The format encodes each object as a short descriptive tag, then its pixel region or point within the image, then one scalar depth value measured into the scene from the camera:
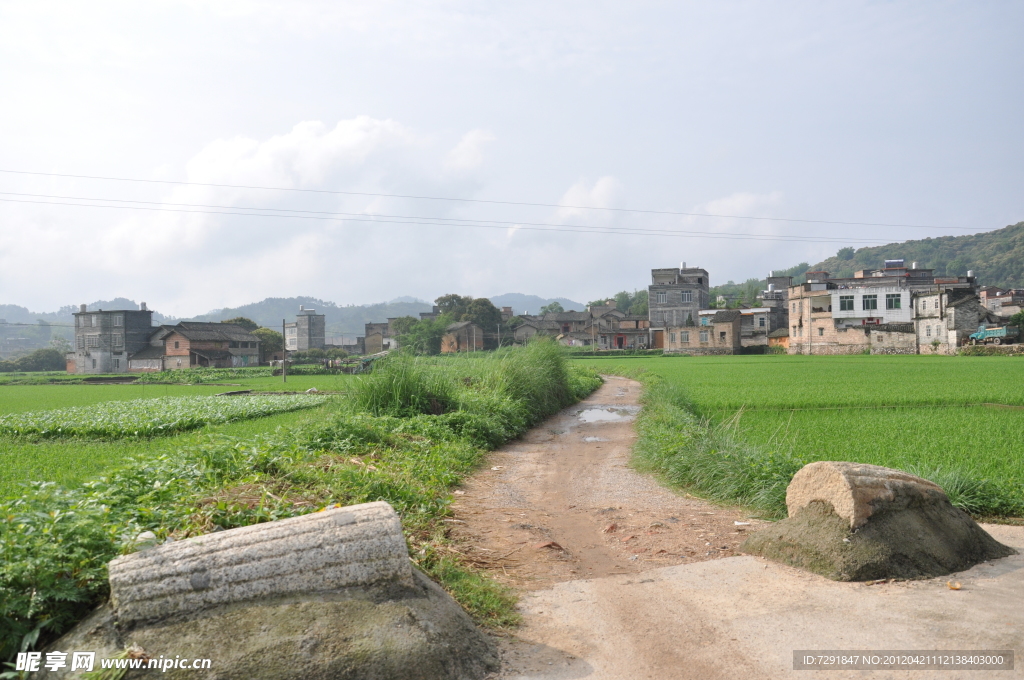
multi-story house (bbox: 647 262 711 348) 73.44
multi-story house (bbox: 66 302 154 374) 58.69
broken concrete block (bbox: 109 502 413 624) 3.48
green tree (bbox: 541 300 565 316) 109.47
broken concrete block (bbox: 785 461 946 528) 5.11
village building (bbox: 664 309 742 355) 61.53
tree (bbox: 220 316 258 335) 77.56
